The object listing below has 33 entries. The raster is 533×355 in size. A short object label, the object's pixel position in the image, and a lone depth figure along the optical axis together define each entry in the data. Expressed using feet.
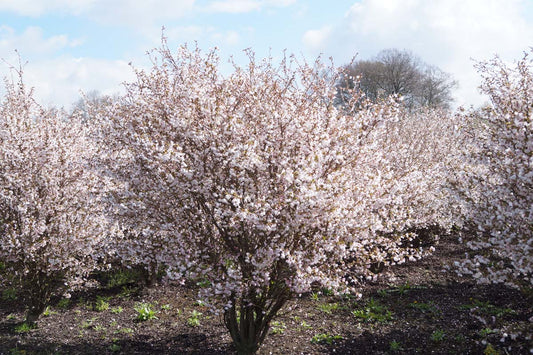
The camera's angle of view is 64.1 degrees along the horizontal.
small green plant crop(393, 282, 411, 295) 29.17
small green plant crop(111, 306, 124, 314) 27.12
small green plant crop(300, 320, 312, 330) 23.36
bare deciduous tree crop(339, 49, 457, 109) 126.11
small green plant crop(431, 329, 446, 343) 20.65
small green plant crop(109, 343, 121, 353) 21.07
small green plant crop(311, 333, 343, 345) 21.44
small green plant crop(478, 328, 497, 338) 20.59
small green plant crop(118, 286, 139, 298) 30.08
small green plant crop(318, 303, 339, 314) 26.02
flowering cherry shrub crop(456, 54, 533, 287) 14.42
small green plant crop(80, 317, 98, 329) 24.73
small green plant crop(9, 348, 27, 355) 20.52
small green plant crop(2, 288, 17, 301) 30.32
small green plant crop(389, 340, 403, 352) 20.21
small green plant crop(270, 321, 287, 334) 22.71
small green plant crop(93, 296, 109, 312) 27.61
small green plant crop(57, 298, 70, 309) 28.37
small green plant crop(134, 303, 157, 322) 25.65
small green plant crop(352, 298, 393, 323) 24.40
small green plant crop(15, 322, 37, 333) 24.11
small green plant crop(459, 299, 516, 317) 23.46
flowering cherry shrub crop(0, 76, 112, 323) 22.63
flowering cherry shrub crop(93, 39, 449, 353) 15.52
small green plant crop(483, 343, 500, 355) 16.84
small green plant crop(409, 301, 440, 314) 25.17
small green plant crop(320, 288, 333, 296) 29.00
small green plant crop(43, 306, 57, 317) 26.76
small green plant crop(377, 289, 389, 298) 28.81
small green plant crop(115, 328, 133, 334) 23.73
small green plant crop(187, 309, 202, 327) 24.41
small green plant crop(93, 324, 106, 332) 24.07
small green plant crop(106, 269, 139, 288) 32.26
